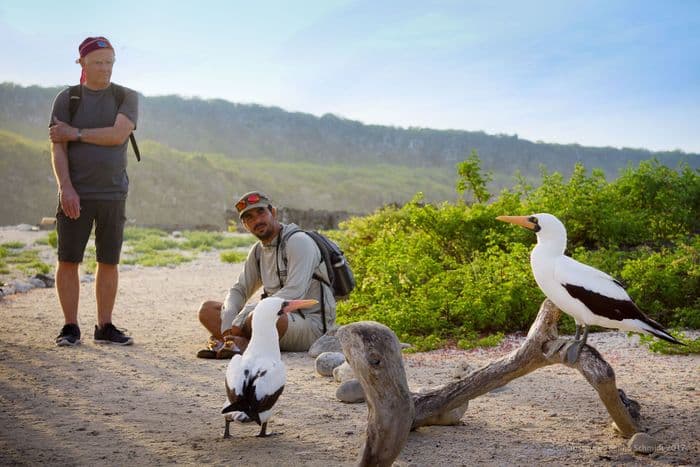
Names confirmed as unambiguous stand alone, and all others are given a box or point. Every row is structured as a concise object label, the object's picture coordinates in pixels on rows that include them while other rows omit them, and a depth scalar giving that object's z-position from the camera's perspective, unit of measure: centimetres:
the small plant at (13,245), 1881
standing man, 680
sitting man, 650
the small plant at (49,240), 1941
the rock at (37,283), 1210
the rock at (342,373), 563
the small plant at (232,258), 1708
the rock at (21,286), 1152
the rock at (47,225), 2597
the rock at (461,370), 556
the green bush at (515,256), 754
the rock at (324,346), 658
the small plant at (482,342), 697
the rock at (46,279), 1236
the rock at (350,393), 518
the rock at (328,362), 598
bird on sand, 419
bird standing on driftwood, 412
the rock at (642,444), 409
